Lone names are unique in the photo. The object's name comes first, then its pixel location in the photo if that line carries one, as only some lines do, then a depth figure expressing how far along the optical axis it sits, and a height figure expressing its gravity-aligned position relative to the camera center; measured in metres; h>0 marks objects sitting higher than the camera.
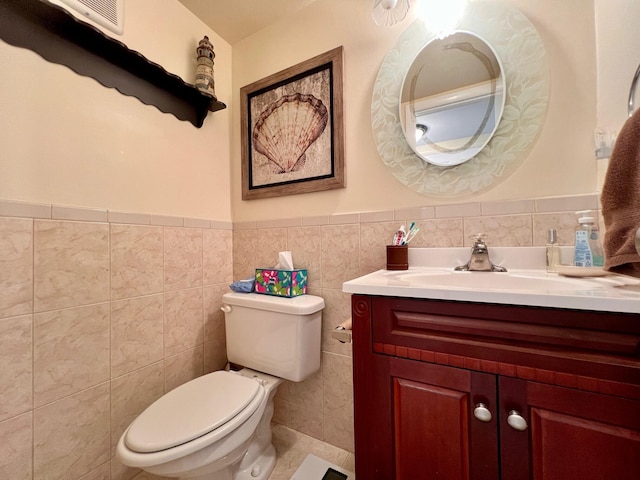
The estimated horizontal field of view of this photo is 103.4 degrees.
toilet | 0.72 -0.55
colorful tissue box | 1.16 -0.18
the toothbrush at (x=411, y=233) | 1.00 +0.03
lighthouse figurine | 1.25 +0.90
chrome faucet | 0.87 -0.08
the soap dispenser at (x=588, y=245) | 0.76 -0.03
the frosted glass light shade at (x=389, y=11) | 0.97 +0.90
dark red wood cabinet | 0.44 -0.32
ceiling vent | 0.92 +0.89
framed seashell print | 1.19 +0.58
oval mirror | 0.92 +0.54
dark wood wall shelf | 0.81 +0.73
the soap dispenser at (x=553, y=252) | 0.79 -0.05
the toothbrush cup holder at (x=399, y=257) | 0.97 -0.07
